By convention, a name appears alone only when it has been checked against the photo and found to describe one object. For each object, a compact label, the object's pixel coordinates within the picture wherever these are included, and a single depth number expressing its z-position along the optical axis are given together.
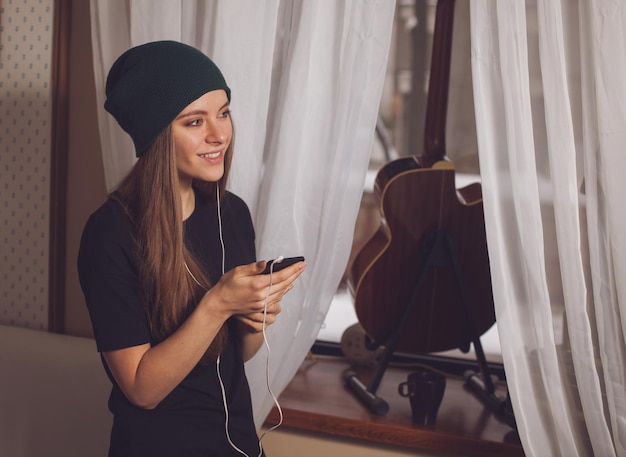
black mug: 1.71
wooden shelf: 1.63
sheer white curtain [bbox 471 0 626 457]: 1.37
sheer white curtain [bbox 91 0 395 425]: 1.54
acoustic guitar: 1.78
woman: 1.20
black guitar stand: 1.75
